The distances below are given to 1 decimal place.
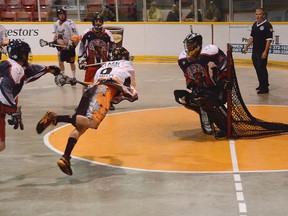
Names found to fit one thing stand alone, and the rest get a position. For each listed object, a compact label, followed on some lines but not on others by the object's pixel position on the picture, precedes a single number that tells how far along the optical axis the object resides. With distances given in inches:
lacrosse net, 361.1
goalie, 355.9
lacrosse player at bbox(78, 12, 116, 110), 463.8
